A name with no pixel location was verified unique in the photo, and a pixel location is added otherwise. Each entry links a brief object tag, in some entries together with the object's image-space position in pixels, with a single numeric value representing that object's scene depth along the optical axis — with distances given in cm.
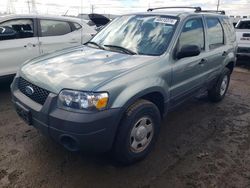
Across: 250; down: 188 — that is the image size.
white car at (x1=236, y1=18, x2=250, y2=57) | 640
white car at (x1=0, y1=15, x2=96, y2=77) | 371
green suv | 184
